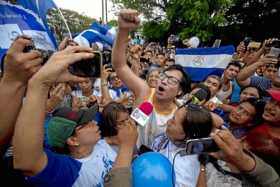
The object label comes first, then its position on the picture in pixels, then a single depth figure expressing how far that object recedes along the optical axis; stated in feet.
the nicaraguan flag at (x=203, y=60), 8.16
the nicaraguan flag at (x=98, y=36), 8.23
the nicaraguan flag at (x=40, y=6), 4.55
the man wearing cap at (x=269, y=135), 3.78
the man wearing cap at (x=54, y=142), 2.23
